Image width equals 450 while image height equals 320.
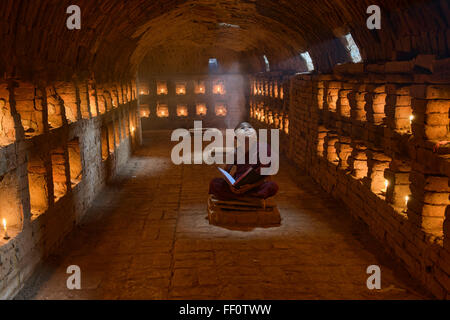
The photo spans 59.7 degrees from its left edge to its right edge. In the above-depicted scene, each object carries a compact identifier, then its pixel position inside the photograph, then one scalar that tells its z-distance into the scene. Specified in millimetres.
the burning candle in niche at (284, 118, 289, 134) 15068
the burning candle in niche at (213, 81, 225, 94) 24344
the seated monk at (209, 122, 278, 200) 7965
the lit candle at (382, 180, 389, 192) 6911
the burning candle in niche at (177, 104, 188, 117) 24062
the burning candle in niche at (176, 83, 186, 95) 23828
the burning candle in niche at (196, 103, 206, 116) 24391
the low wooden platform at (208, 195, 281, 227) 8016
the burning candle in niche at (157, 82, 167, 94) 23578
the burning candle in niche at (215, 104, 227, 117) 24594
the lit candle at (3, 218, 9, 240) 5180
